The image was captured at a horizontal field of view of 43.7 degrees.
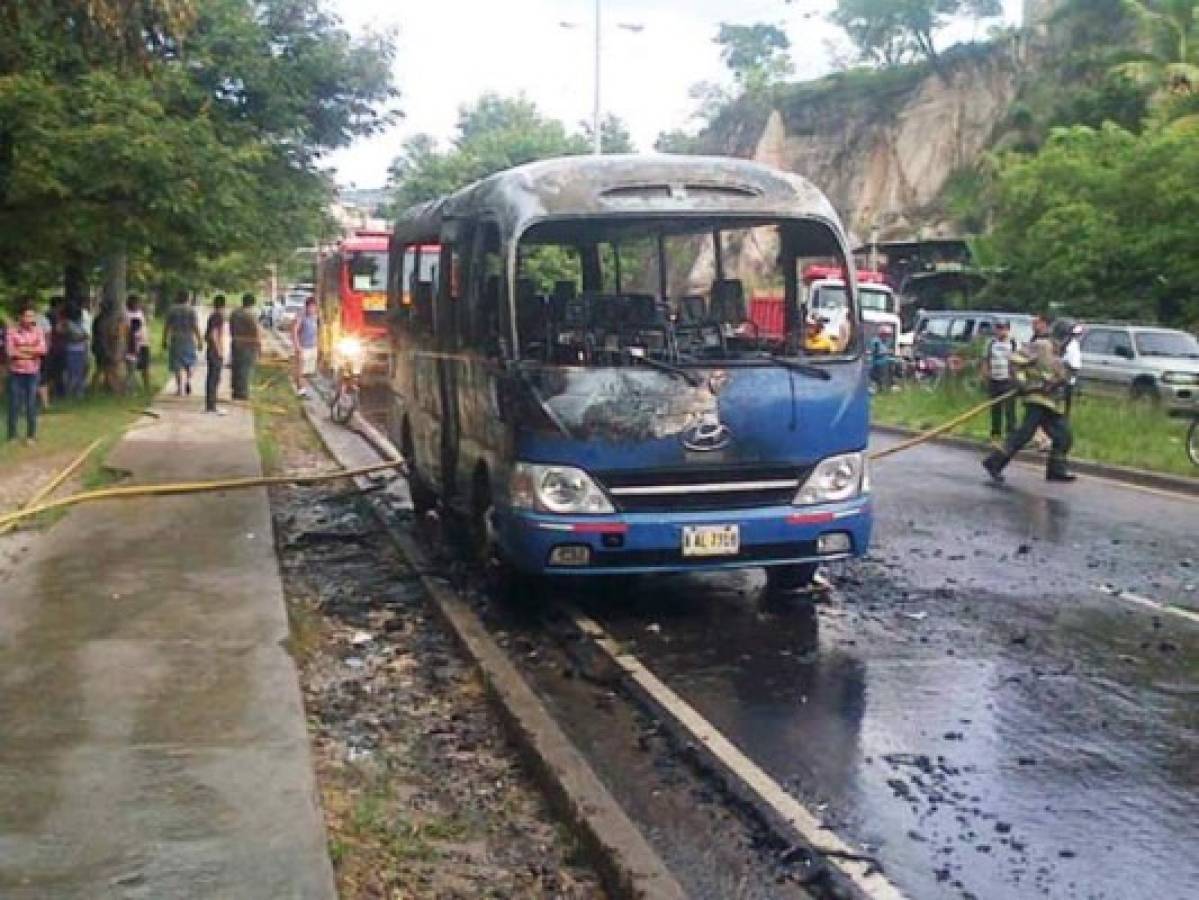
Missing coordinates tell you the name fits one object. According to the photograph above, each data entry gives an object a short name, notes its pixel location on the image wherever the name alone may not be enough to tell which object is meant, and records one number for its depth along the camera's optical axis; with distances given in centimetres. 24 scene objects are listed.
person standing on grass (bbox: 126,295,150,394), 2831
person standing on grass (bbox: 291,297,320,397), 2959
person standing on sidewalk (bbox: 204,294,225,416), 2255
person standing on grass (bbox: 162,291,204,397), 2634
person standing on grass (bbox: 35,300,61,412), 2325
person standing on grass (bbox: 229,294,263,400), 2419
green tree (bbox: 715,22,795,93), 6206
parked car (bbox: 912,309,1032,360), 2998
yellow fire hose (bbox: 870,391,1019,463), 1723
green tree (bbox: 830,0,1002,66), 5131
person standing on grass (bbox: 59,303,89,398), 2450
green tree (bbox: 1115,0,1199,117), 3772
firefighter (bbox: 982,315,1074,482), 1591
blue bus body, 831
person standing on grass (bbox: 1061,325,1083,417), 1669
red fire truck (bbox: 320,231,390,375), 2810
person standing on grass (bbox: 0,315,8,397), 2117
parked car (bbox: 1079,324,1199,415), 2472
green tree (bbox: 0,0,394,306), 2066
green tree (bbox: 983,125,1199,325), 3081
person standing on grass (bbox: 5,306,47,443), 1650
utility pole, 3856
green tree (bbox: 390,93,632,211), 5612
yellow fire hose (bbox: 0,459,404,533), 1184
